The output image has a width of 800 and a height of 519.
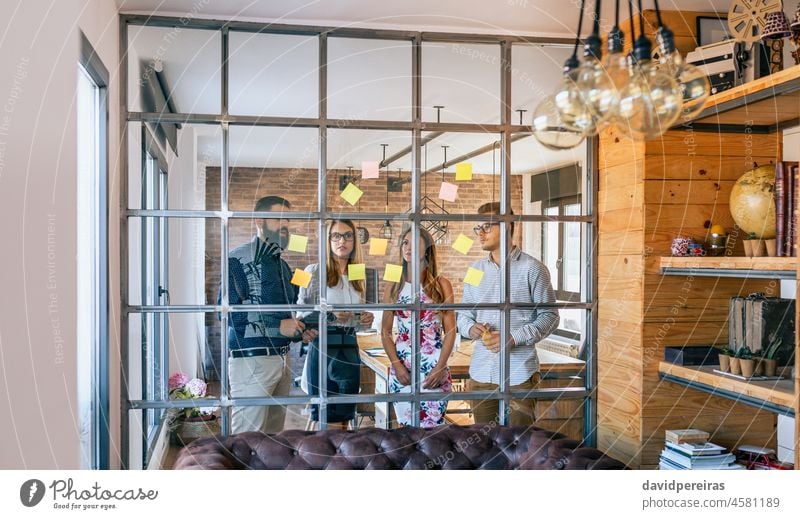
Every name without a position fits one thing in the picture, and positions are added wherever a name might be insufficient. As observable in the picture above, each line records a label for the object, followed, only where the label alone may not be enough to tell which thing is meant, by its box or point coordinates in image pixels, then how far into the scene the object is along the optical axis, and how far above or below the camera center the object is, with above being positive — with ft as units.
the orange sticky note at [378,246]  8.45 +0.10
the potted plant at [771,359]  6.62 -0.98
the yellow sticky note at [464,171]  8.47 +1.00
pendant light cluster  3.85 +0.90
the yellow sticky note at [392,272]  8.50 -0.21
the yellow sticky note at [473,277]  8.59 -0.27
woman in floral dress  8.54 -1.00
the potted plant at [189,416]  8.30 -2.05
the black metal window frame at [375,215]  8.05 +0.67
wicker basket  8.66 -2.18
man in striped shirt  8.66 -0.86
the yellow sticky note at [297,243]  8.36 +0.14
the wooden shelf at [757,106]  6.21 +1.51
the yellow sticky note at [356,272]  8.45 -0.21
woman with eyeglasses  8.39 -0.82
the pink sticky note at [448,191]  8.48 +0.76
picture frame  8.23 +2.62
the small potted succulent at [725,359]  7.08 -1.06
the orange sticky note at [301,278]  8.40 -0.28
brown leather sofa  6.96 -1.97
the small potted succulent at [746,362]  6.72 -1.02
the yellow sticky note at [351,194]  8.39 +0.72
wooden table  8.52 -1.52
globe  6.84 +0.51
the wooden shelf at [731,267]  6.06 -0.12
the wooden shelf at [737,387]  6.05 -1.26
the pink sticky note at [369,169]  8.41 +1.02
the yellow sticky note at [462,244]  8.55 +0.13
